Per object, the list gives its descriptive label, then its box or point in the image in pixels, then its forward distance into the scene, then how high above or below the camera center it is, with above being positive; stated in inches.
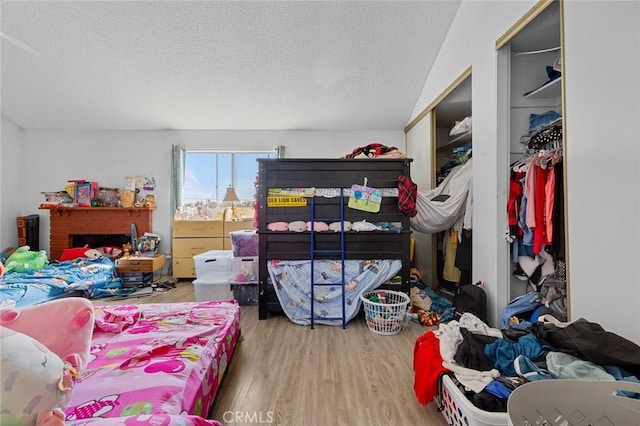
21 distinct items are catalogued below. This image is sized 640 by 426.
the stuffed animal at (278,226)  102.1 -4.1
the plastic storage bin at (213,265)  130.6 -24.3
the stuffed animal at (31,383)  23.1 -15.3
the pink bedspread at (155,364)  40.3 -28.0
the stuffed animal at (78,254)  161.1 -23.1
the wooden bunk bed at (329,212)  101.7 +1.1
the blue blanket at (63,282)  109.4 -29.8
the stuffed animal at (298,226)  101.4 -4.1
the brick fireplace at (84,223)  172.6 -5.3
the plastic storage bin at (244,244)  121.0 -12.9
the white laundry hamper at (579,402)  35.4 -24.6
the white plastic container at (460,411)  42.8 -32.5
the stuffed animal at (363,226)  101.4 -4.1
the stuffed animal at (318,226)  101.7 -4.1
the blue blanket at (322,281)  101.0 -24.4
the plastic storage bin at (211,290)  120.6 -33.3
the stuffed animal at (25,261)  135.4 -23.8
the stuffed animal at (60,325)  30.7 -12.7
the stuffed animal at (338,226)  102.2 -4.1
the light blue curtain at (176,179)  180.1 +23.6
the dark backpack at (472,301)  87.5 -28.1
